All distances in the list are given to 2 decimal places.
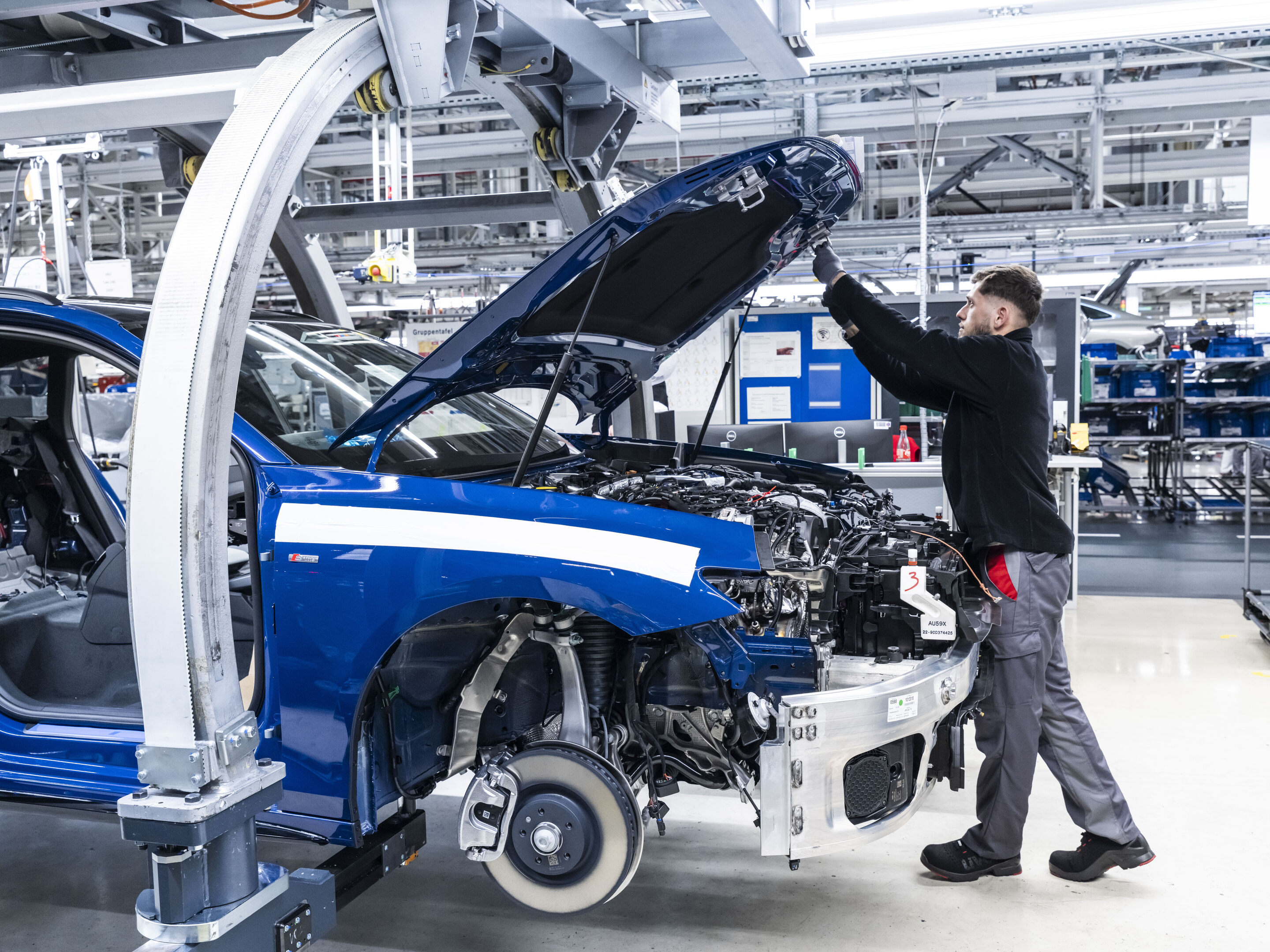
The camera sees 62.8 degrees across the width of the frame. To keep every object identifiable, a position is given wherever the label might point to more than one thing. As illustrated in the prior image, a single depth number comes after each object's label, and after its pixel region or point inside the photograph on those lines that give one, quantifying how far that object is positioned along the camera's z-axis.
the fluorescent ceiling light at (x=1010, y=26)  5.08
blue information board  8.02
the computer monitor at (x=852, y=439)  7.23
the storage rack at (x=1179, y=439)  12.08
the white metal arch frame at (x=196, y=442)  1.94
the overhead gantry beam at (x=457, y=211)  4.52
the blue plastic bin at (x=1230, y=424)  12.61
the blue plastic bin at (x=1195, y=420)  13.05
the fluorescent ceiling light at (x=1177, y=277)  13.95
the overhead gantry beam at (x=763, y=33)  2.66
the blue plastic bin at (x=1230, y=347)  12.41
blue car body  2.21
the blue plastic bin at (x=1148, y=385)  12.30
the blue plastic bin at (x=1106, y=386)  12.59
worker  2.90
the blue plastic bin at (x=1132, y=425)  12.48
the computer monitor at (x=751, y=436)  7.22
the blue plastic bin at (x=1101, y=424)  12.58
